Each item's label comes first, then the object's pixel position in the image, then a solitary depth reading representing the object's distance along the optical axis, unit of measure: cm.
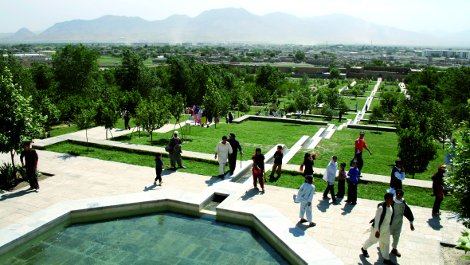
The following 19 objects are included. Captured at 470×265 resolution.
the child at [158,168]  1358
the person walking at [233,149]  1432
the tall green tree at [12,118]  1338
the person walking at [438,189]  1112
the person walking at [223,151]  1416
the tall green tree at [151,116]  2042
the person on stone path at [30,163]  1283
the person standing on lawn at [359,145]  1546
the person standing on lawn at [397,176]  1182
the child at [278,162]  1414
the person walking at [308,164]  1291
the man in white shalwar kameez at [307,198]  1013
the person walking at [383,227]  865
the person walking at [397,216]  884
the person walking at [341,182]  1229
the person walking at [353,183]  1180
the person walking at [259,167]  1282
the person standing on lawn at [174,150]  1538
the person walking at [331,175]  1208
